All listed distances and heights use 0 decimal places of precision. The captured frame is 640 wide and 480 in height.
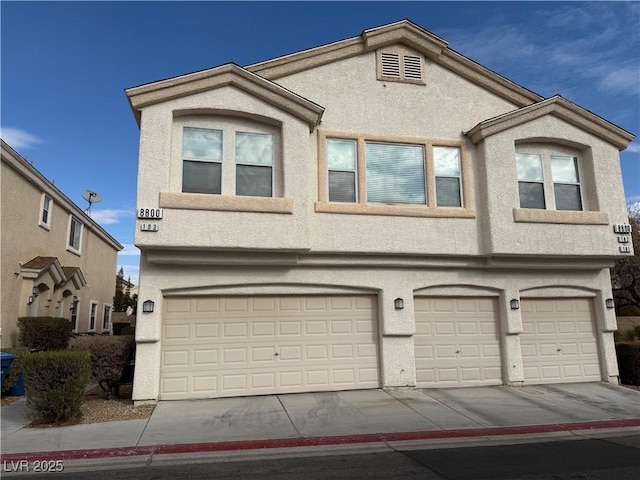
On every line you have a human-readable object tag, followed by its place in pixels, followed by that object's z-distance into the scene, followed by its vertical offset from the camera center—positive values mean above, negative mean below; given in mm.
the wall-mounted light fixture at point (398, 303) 11023 +410
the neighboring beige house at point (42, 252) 13852 +2615
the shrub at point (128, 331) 16766 -203
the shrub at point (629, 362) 12305 -1159
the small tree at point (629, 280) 22344 +1774
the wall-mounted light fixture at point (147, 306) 9719 +379
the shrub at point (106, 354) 9352 -566
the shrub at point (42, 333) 13664 -192
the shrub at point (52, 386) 7996 -989
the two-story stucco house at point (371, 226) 9961 +2118
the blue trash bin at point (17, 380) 10158 -1135
